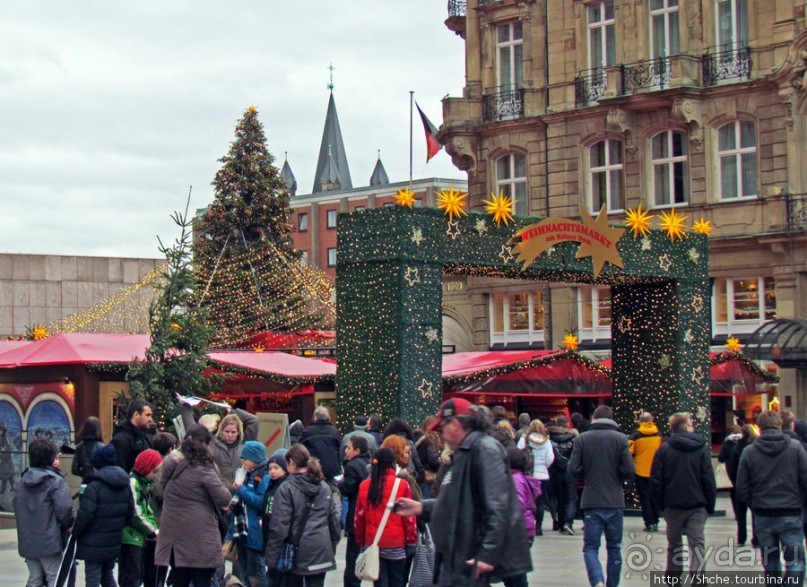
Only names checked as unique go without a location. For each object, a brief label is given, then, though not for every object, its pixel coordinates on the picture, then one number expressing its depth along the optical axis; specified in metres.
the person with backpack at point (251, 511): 11.98
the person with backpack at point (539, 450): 18.89
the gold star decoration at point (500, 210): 19.05
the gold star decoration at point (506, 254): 19.06
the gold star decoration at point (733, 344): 31.72
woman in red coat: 11.34
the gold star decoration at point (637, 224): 20.81
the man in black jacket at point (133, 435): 13.60
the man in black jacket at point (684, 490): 12.88
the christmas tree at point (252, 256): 40.84
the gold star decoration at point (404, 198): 18.02
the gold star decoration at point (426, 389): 18.00
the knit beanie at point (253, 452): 12.22
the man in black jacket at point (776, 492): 12.24
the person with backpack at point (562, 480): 19.70
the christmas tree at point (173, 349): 21.08
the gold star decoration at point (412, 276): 17.98
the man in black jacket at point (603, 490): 13.17
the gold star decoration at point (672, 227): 21.45
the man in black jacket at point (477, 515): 7.88
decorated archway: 17.95
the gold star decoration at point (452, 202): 18.50
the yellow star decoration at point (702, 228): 22.11
